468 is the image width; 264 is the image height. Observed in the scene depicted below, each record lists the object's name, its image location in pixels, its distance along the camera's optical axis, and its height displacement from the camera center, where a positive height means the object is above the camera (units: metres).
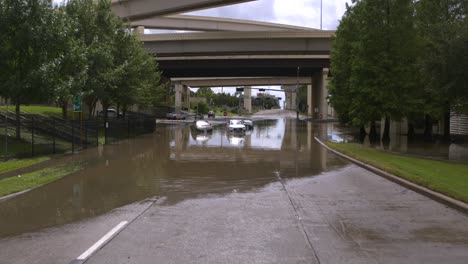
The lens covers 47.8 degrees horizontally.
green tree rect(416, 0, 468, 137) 22.80 +2.85
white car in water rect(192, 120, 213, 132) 51.14 -1.23
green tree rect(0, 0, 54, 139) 22.47 +2.75
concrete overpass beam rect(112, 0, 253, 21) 44.25 +9.31
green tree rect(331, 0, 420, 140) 31.25 +3.25
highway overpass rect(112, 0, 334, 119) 48.09 +7.36
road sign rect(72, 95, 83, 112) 26.72 +0.47
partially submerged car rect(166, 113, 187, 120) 89.44 -0.41
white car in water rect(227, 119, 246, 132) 48.69 -1.14
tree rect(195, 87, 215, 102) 195.82 +7.59
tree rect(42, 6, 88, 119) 23.16 +2.38
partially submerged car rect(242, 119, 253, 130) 57.97 -1.08
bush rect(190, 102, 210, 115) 144.25 +1.93
